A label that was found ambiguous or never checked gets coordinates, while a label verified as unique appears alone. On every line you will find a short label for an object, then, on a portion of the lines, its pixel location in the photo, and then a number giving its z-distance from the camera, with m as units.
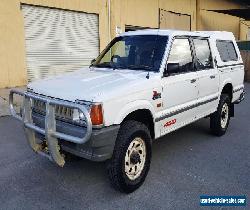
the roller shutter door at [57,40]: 8.90
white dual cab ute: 2.59
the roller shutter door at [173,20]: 14.39
